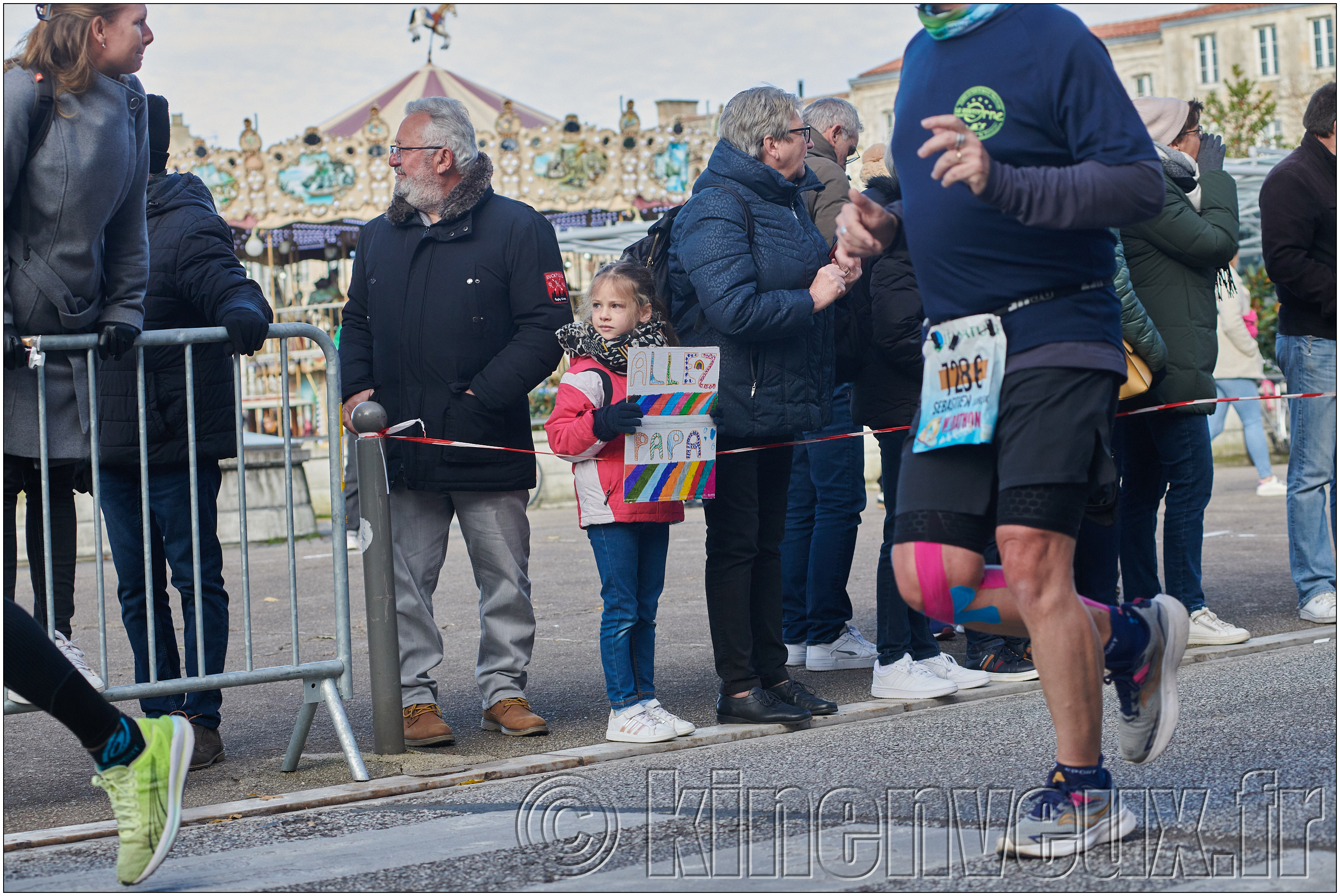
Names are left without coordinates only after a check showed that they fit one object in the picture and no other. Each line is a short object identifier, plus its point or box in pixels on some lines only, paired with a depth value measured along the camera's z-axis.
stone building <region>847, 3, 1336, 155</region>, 57.16
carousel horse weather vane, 25.48
